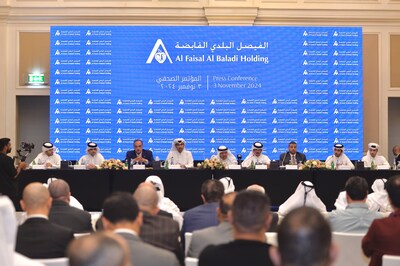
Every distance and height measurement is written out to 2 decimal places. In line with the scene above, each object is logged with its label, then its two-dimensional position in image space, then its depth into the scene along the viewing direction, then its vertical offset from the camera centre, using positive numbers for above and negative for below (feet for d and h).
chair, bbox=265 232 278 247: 12.14 -1.74
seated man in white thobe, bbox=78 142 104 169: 34.53 -0.70
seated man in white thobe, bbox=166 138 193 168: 34.78 -0.62
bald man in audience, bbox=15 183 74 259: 10.71 -1.48
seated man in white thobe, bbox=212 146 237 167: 34.14 -0.68
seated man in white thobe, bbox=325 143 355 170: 34.65 -0.82
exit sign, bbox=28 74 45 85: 41.29 +3.99
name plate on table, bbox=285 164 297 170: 31.11 -1.14
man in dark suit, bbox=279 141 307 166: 35.03 -0.71
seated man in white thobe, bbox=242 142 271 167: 34.49 -0.74
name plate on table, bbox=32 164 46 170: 30.94 -1.08
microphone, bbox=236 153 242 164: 35.25 -0.81
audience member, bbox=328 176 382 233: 14.52 -1.53
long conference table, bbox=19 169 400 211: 30.32 -1.70
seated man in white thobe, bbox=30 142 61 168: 34.12 -0.68
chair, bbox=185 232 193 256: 12.56 -1.79
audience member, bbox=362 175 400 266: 11.69 -1.70
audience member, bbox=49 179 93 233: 14.11 -1.47
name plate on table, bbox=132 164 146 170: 30.83 -1.09
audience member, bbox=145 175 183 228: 19.06 -1.84
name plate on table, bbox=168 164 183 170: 31.53 -1.08
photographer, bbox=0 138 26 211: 31.27 -1.49
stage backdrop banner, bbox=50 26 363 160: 38.88 +3.36
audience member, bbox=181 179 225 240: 14.51 -1.50
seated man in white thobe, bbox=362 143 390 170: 35.31 -0.84
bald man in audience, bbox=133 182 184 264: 11.36 -1.45
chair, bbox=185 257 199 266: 10.11 -1.79
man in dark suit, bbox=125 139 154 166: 33.04 -0.61
